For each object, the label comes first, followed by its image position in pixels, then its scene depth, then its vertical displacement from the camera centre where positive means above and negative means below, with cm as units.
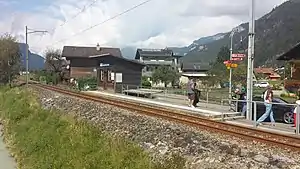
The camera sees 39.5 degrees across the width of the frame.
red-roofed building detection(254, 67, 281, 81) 10306 +184
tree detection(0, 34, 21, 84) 5684 +294
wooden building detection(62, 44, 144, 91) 4428 +94
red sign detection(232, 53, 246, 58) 2461 +153
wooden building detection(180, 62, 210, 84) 10044 +314
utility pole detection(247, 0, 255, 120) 1761 +105
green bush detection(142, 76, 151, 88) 5428 -34
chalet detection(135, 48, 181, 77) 10485 +635
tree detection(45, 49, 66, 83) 7068 +306
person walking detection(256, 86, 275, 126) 1543 -93
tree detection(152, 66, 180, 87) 6738 +78
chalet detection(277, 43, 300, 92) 2528 +130
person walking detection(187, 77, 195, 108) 2317 -57
